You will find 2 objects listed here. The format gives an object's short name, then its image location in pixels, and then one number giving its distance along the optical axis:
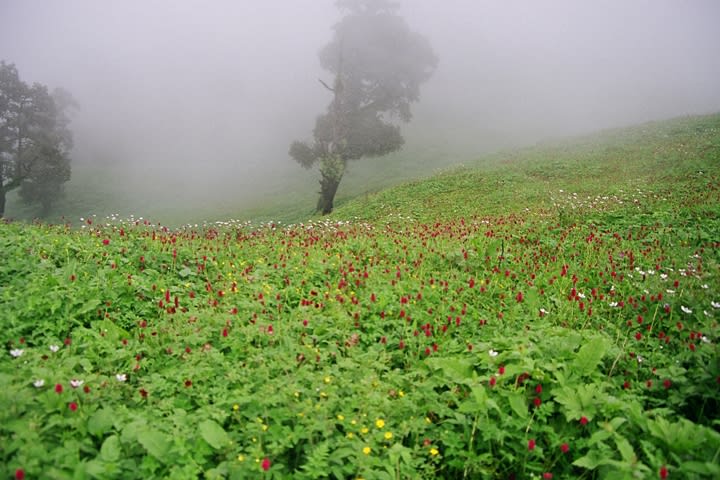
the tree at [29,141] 27.09
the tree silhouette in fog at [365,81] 23.16
